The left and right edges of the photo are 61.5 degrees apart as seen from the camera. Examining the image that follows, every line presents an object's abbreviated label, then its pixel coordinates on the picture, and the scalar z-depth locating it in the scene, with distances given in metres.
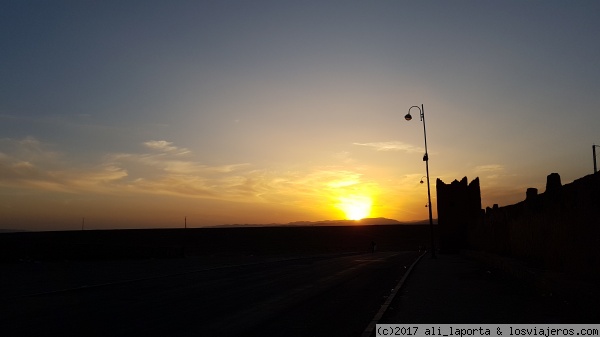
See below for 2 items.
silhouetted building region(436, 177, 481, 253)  46.66
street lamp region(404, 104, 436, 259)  38.41
